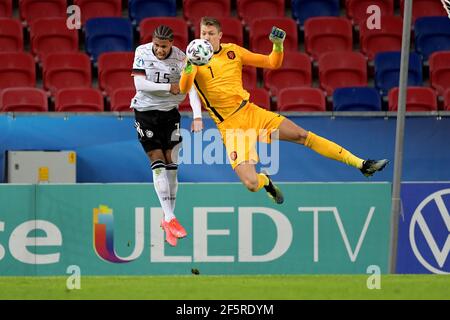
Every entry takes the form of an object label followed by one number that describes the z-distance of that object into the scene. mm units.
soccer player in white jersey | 13695
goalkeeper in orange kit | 13461
